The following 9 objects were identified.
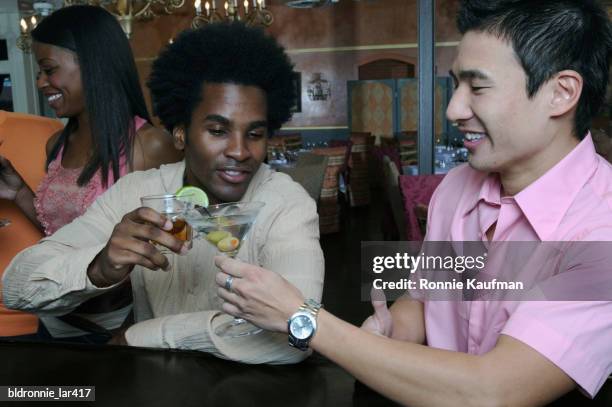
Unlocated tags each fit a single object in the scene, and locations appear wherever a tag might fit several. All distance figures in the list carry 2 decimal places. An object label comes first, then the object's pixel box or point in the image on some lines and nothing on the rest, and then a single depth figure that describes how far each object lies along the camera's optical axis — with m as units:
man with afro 1.47
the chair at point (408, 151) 10.42
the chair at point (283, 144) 10.32
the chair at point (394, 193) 4.96
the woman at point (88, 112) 2.16
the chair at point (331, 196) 8.59
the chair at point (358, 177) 11.02
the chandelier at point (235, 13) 6.66
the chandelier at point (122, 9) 5.91
